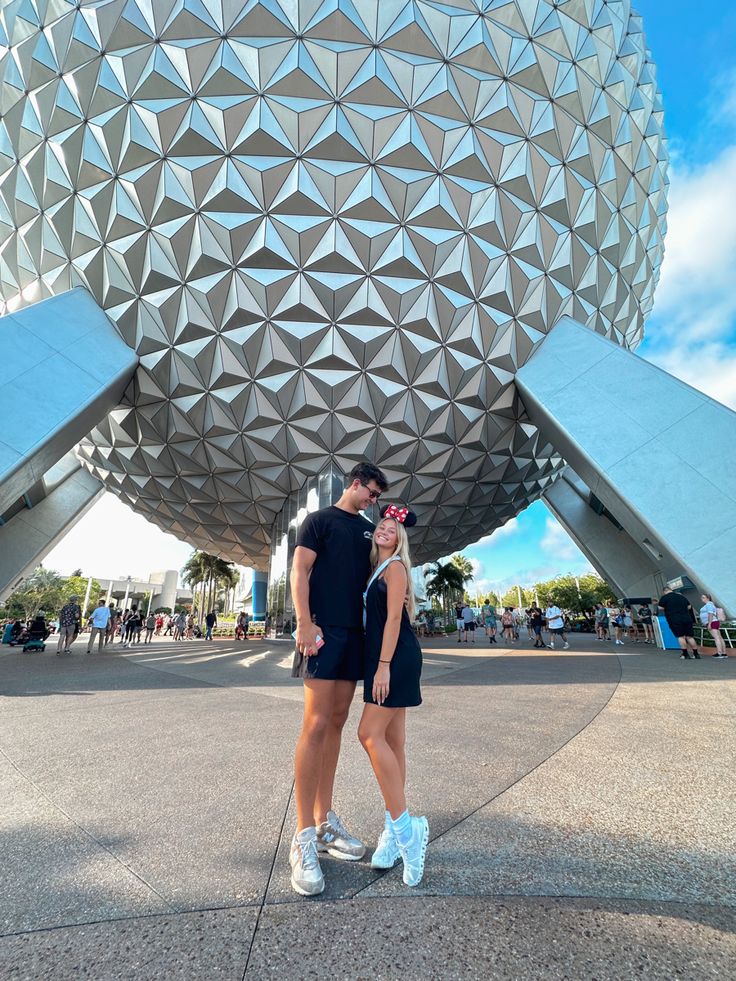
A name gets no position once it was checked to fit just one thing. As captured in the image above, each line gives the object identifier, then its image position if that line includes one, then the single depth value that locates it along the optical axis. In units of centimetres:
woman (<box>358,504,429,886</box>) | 199
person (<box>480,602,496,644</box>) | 1922
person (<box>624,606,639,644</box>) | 1905
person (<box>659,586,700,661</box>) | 1021
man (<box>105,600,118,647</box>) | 1820
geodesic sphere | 962
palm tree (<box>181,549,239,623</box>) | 4876
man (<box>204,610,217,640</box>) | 2541
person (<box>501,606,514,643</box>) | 2053
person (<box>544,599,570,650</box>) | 1455
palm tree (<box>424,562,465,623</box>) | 4919
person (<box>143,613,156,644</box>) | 2181
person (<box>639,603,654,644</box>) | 1692
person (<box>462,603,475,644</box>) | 1933
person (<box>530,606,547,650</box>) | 1521
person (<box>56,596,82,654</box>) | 1336
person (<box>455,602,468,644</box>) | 2030
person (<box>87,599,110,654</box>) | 1473
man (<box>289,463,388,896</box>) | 216
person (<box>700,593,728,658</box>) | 978
